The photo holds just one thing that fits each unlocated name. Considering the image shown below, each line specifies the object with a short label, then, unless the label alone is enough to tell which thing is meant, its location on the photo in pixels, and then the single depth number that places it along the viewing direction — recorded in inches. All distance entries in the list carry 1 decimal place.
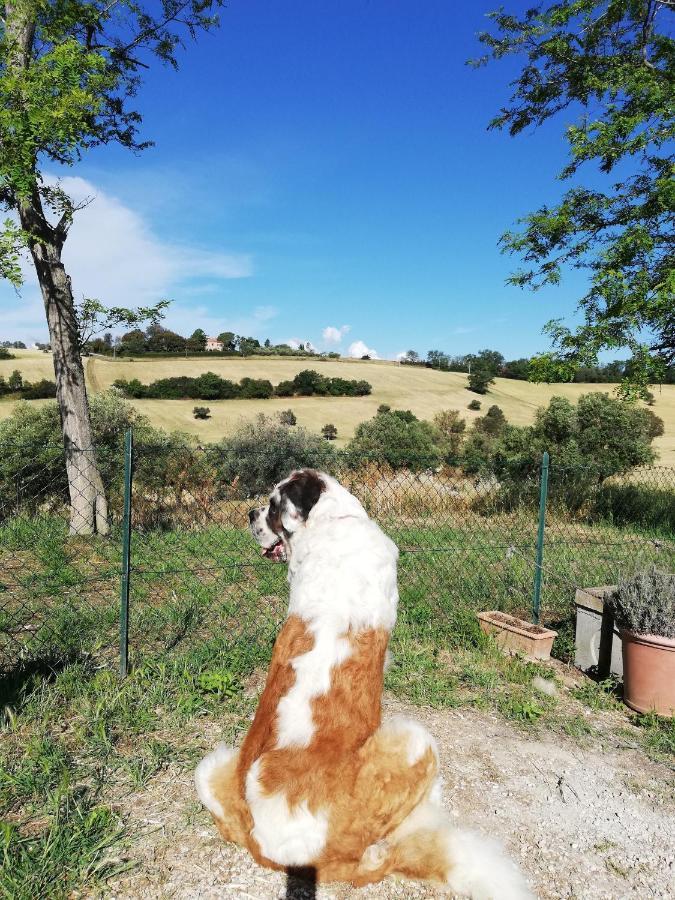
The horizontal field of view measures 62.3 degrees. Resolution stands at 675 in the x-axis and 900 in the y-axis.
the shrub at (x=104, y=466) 370.9
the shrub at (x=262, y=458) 459.2
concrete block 185.2
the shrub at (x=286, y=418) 824.6
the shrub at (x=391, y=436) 745.6
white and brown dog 78.3
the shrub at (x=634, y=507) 433.1
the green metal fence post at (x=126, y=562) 157.0
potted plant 160.6
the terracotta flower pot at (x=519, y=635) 192.2
